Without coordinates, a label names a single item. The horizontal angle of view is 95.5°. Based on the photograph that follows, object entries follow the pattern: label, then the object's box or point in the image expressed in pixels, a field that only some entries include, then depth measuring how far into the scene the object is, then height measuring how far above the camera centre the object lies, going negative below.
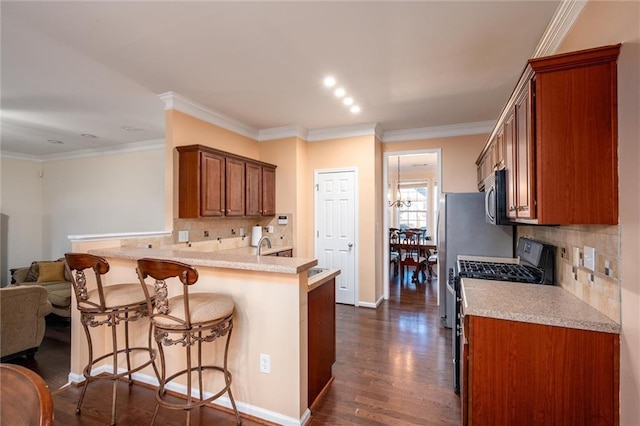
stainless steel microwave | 2.30 +0.12
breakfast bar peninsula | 1.87 -0.77
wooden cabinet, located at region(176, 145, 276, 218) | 3.34 +0.39
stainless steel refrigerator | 3.29 -0.22
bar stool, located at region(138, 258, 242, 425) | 1.59 -0.58
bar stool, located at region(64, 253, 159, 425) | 1.94 -0.60
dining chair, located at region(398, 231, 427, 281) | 5.93 -0.89
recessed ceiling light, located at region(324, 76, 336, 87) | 2.93 +1.37
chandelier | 8.31 +0.53
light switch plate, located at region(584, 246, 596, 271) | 1.56 -0.24
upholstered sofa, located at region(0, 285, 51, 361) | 2.85 -1.06
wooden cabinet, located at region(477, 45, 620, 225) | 1.40 +0.38
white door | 4.55 -0.20
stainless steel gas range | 2.16 -0.48
